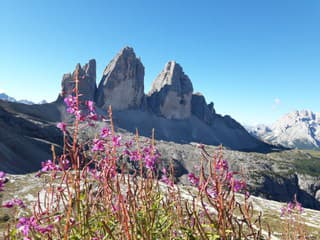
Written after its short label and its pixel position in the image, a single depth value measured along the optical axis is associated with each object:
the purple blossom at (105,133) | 3.45
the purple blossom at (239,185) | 3.39
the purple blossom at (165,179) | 4.11
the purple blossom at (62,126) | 3.20
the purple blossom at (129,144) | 4.29
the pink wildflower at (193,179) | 3.92
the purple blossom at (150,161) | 4.01
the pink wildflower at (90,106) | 3.29
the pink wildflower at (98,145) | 3.36
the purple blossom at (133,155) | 4.36
